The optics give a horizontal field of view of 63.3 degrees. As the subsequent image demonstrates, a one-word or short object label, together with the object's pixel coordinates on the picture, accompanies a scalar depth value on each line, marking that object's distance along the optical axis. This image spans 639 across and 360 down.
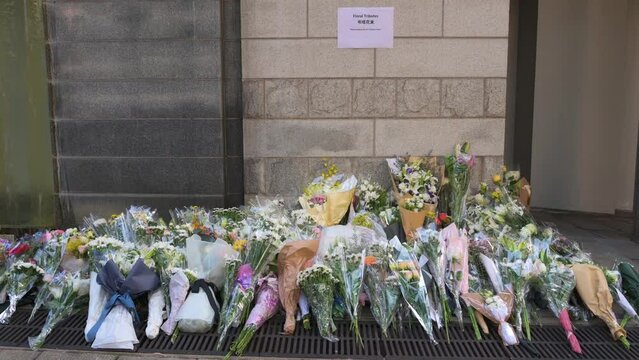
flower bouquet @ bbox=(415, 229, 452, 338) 3.75
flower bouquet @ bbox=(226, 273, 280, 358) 3.47
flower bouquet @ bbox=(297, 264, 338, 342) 3.55
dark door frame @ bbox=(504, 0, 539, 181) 8.07
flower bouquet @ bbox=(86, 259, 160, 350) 3.50
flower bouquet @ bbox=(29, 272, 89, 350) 3.76
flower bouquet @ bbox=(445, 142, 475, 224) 5.36
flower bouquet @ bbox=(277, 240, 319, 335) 3.74
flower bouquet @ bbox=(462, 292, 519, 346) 3.54
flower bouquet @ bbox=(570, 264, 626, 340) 3.72
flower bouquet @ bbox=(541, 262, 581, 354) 3.71
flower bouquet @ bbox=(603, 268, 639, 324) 3.82
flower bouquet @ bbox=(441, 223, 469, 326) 3.77
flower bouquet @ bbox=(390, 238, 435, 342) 3.62
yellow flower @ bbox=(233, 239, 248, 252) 3.99
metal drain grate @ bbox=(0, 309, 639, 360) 3.45
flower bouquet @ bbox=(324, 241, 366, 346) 3.63
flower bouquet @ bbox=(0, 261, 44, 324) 4.01
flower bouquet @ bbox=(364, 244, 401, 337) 3.63
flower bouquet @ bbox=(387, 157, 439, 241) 4.95
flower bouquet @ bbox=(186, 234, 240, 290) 3.95
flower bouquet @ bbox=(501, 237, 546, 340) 3.67
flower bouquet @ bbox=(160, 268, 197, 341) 3.70
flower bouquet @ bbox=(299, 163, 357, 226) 5.32
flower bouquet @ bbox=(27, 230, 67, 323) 3.99
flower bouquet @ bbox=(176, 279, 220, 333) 3.64
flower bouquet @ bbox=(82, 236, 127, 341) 3.73
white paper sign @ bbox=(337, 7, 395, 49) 5.87
